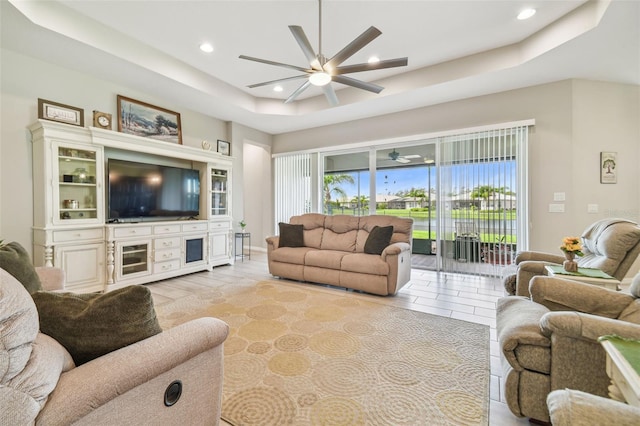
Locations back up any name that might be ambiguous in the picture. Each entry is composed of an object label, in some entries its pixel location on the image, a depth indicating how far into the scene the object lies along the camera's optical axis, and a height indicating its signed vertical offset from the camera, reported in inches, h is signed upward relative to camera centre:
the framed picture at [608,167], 149.6 +22.5
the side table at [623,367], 32.1 -19.4
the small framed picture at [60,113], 131.7 +49.1
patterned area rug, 62.3 -45.3
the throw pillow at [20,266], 63.9 -13.1
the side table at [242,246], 233.0 -32.9
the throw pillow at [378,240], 151.5 -17.0
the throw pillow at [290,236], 177.8 -17.0
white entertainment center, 127.4 -6.8
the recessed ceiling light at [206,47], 139.9 +84.5
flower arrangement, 85.9 -12.1
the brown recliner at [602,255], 84.7 -15.5
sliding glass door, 167.9 +14.3
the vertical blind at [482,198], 165.9 +6.6
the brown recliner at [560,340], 50.1 -25.9
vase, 83.7 -17.3
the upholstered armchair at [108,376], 28.0 -21.0
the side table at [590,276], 76.3 -19.6
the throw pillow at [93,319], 38.8 -15.6
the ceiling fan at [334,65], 96.3 +57.7
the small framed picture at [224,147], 221.7 +51.5
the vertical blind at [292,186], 252.4 +23.0
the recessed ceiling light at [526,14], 114.0 +82.2
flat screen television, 153.0 +12.0
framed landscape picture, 163.8 +57.4
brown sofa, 138.0 -25.6
